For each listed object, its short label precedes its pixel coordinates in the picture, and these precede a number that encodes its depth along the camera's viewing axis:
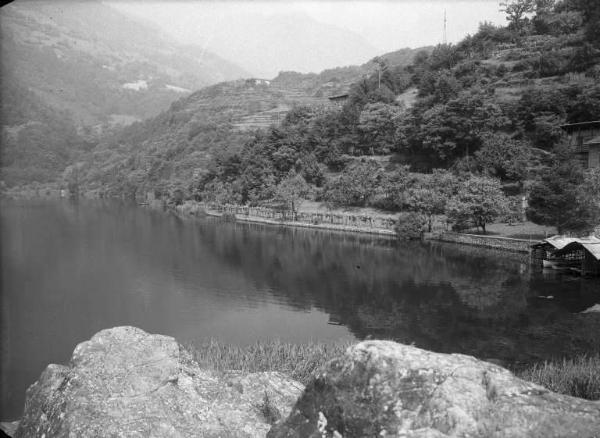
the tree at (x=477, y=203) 31.36
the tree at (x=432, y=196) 36.00
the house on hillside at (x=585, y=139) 33.78
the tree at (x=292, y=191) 47.03
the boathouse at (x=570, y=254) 21.81
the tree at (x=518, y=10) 58.12
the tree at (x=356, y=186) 44.91
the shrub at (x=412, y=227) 35.25
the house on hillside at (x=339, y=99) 69.42
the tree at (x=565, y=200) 25.58
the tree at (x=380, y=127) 50.72
